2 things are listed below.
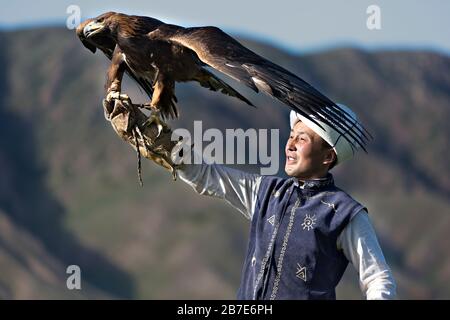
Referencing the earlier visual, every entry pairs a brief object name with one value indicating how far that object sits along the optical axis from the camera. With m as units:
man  10.54
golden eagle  11.15
